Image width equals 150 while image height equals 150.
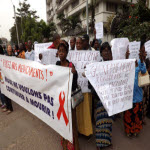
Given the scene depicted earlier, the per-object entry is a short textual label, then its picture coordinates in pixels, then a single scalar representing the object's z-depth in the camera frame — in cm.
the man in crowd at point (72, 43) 352
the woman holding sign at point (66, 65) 189
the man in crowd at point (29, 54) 451
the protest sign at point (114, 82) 170
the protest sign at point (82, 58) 212
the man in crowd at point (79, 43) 255
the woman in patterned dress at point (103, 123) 204
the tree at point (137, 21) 504
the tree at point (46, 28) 2386
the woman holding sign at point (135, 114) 213
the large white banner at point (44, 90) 170
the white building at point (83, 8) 1747
